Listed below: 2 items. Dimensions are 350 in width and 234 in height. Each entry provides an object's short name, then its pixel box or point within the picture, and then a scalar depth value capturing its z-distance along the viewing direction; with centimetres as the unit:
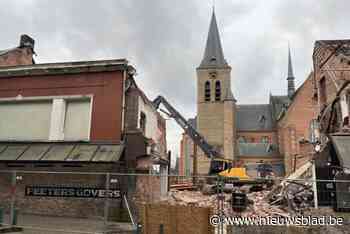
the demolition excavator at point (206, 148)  2393
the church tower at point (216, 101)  5109
